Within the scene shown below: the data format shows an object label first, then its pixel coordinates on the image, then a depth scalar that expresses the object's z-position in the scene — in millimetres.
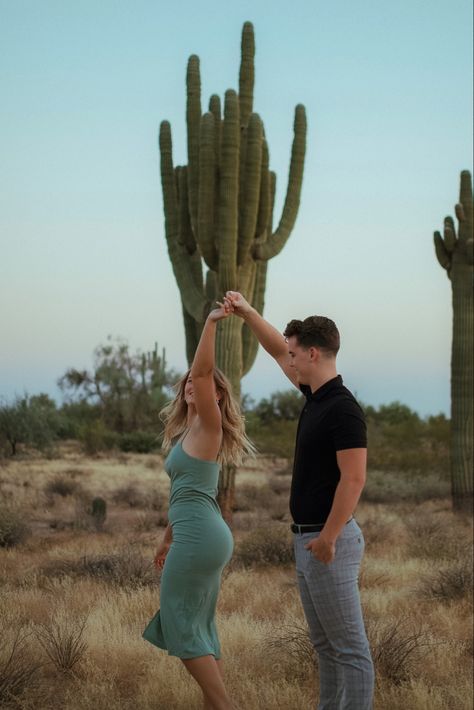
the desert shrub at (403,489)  19922
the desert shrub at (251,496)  17531
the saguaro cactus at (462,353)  16297
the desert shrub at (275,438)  29816
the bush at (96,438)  34347
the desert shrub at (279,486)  21039
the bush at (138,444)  36219
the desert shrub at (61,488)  18891
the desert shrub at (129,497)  17766
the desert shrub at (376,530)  12570
